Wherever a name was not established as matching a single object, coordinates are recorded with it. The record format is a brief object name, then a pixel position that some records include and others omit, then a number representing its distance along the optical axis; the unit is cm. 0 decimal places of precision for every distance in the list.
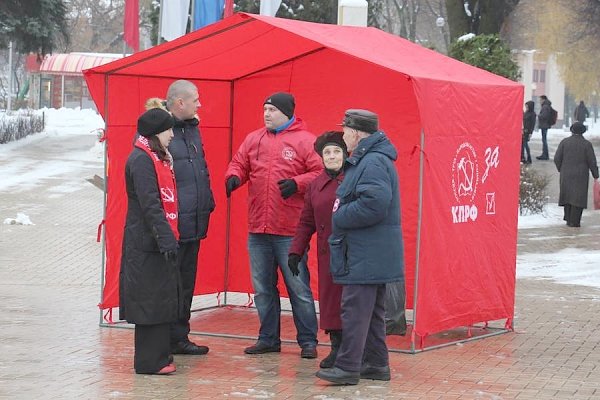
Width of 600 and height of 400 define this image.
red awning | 6267
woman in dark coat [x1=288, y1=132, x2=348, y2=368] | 789
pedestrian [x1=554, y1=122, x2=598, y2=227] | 1914
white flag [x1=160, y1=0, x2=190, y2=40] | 1933
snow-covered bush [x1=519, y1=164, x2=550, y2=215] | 2050
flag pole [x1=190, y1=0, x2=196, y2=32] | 1933
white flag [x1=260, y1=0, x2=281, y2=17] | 1928
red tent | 874
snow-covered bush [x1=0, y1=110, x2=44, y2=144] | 3653
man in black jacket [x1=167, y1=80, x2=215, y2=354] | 836
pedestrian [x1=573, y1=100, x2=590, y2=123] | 4523
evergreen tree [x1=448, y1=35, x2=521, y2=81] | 2048
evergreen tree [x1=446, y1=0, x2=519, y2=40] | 2392
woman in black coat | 773
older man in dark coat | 744
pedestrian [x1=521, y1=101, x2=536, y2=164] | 3227
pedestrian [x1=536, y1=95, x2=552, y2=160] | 3556
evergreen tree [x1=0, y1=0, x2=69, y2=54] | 3431
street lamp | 4672
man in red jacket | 859
